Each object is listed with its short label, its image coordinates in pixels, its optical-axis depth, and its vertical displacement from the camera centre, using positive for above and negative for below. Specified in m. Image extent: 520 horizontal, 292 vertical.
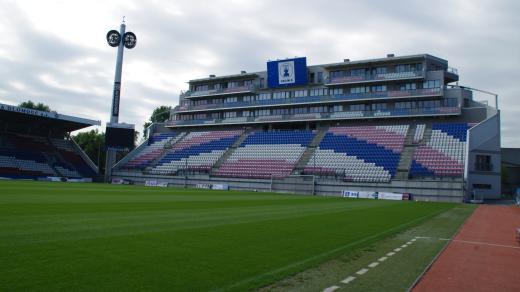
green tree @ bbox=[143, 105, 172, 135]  126.49 +17.41
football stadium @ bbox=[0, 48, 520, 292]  9.22 -1.62
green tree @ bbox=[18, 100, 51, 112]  104.51 +16.06
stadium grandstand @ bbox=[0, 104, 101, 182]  64.38 +3.63
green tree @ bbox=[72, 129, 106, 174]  108.07 +6.61
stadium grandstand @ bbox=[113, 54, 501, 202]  54.78 +7.47
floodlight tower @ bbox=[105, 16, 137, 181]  73.44 +20.00
